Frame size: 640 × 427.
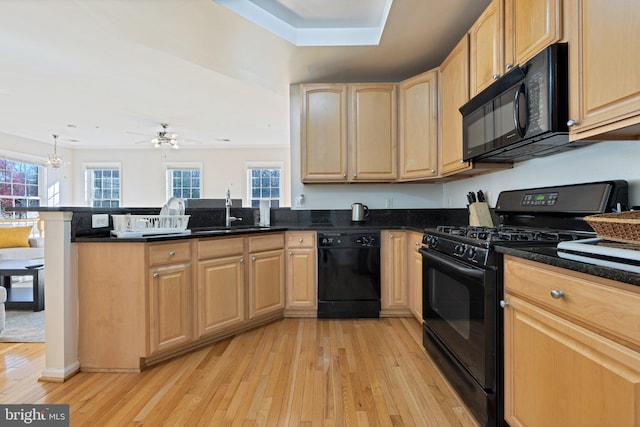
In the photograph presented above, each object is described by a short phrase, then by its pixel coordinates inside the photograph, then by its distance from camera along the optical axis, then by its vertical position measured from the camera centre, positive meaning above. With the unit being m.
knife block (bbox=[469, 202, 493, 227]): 2.47 -0.03
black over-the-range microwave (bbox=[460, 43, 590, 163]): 1.42 +0.52
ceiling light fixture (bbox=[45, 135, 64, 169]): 6.27 +1.02
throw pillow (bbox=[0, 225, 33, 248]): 4.66 -0.38
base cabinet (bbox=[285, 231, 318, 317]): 3.00 -0.55
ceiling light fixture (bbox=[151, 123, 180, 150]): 5.94 +1.40
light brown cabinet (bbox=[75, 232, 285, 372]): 2.00 -0.59
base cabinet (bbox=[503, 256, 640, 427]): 0.81 -0.43
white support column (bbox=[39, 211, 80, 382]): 1.92 -0.50
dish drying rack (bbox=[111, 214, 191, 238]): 2.12 -0.10
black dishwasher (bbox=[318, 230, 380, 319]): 2.93 -0.59
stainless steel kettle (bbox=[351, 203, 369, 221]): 3.36 -0.01
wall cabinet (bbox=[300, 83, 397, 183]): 3.13 +0.79
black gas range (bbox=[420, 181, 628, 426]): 1.40 -0.34
